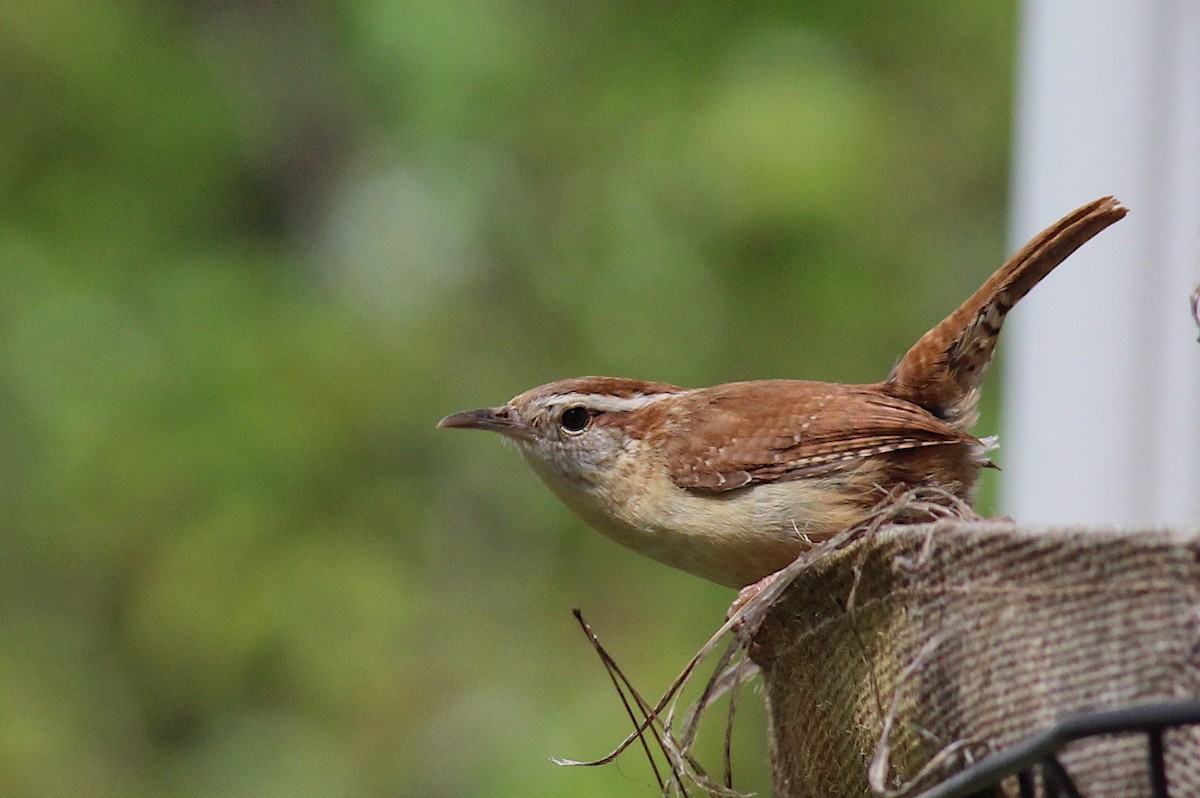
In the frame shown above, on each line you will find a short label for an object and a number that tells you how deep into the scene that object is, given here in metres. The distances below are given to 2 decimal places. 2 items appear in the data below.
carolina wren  5.41
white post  6.52
